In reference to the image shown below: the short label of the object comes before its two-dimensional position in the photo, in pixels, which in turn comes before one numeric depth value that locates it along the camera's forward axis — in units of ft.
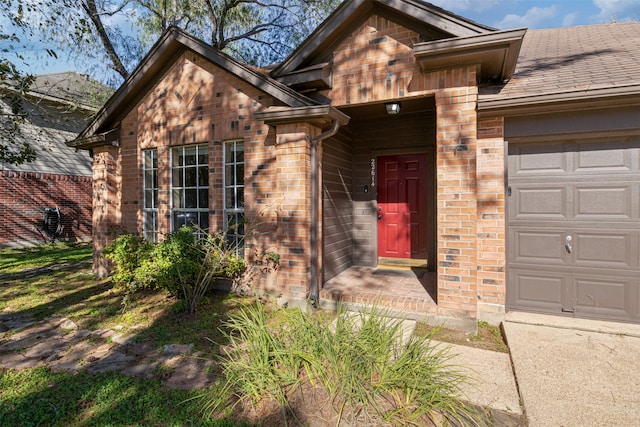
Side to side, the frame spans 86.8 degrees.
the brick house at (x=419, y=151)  13.85
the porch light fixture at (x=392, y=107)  16.76
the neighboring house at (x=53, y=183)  37.91
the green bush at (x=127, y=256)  17.88
